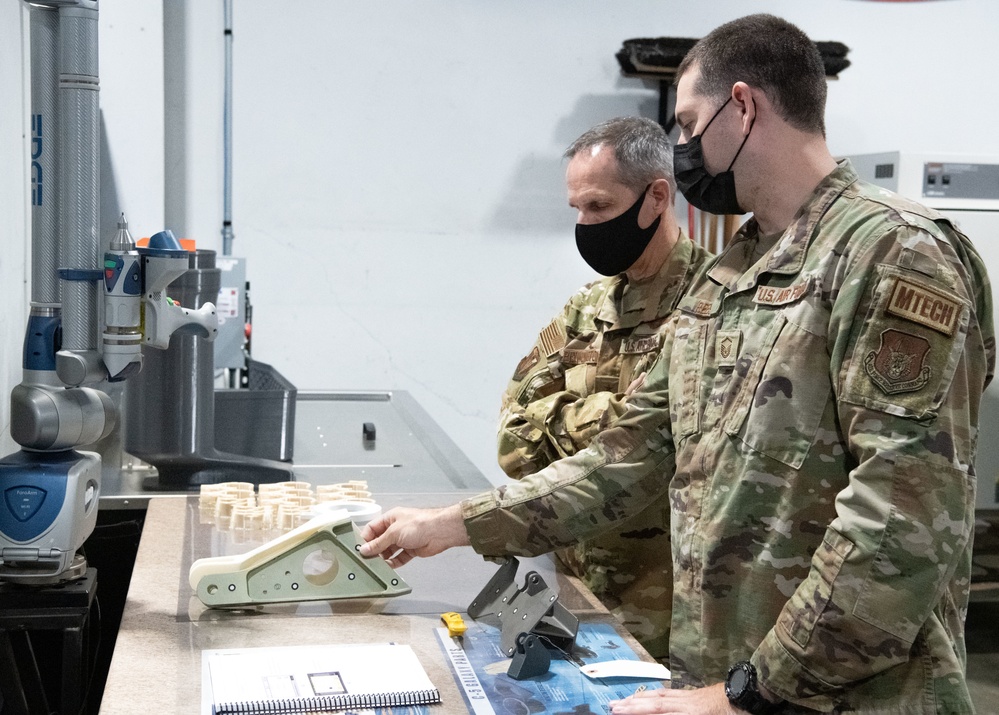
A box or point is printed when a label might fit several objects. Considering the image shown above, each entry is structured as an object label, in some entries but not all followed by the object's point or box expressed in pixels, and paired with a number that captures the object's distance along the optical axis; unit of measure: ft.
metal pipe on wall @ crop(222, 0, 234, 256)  14.14
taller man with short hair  3.66
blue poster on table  4.13
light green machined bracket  5.08
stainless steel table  7.88
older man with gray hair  6.35
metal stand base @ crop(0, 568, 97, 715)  5.12
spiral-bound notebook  4.01
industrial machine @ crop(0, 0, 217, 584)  5.23
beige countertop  4.21
